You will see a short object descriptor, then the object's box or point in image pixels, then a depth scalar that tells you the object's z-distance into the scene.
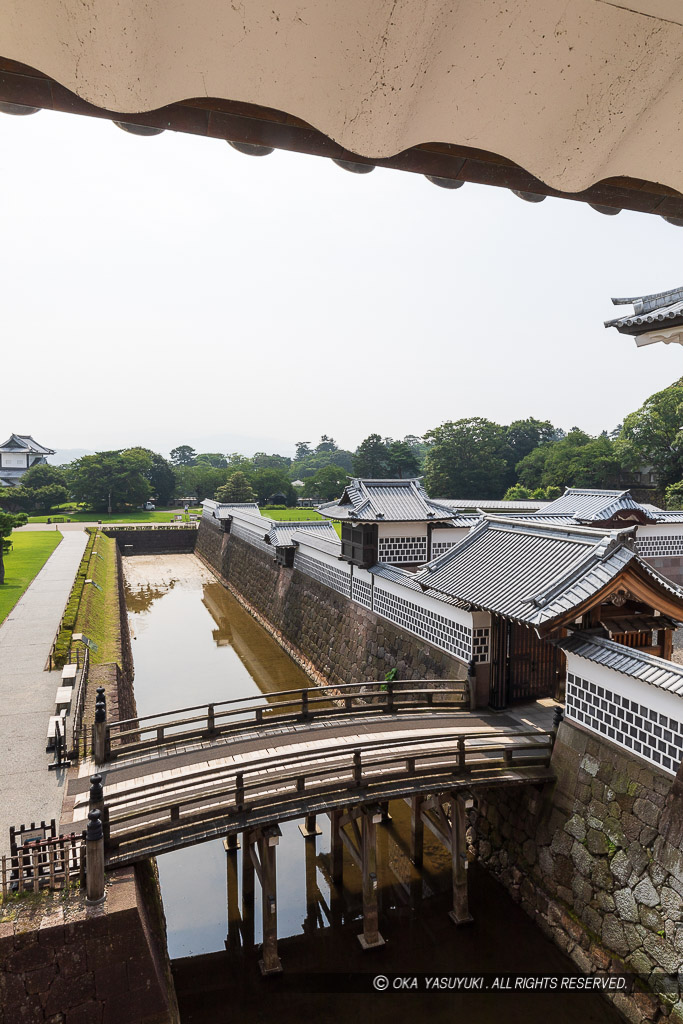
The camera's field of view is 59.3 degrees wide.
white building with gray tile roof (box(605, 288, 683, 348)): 4.11
